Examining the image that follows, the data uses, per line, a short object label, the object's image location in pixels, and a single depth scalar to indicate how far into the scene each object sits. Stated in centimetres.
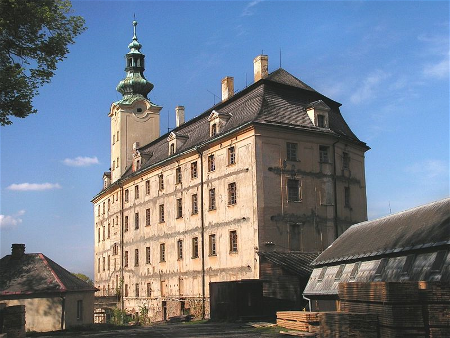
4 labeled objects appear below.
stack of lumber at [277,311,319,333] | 2131
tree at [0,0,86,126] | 2081
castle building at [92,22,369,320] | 3441
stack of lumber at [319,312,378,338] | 1417
